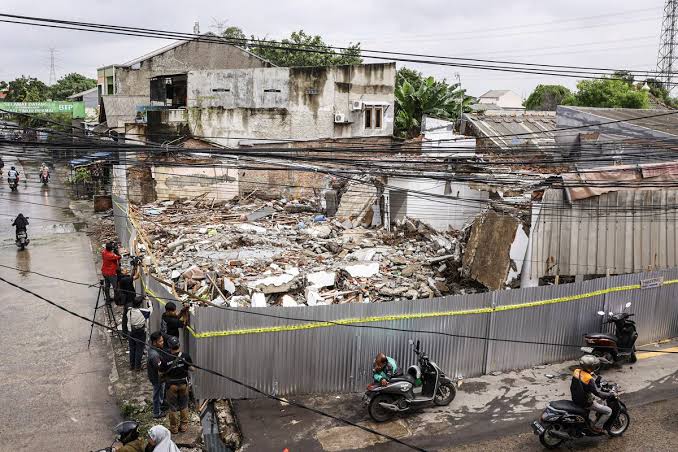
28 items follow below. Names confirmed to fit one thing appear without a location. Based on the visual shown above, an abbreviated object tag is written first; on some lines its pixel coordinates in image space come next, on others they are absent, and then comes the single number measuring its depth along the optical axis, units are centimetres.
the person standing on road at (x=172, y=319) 909
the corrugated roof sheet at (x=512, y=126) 2260
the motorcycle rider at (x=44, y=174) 3216
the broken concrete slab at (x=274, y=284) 1280
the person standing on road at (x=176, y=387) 811
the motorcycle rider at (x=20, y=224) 1892
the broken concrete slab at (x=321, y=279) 1338
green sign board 3441
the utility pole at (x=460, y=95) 3039
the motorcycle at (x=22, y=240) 1905
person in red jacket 1263
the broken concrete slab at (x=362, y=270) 1417
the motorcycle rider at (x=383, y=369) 862
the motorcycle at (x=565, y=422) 785
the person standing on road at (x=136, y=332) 996
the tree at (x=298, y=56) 4384
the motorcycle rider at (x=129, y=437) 615
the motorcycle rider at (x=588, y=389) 782
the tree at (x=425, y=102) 3020
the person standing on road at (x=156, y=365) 823
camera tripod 1234
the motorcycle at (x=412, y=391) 854
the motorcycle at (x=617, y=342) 1043
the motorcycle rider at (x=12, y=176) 2951
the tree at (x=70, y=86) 6263
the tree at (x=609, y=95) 3187
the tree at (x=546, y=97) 4884
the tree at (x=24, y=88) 5521
